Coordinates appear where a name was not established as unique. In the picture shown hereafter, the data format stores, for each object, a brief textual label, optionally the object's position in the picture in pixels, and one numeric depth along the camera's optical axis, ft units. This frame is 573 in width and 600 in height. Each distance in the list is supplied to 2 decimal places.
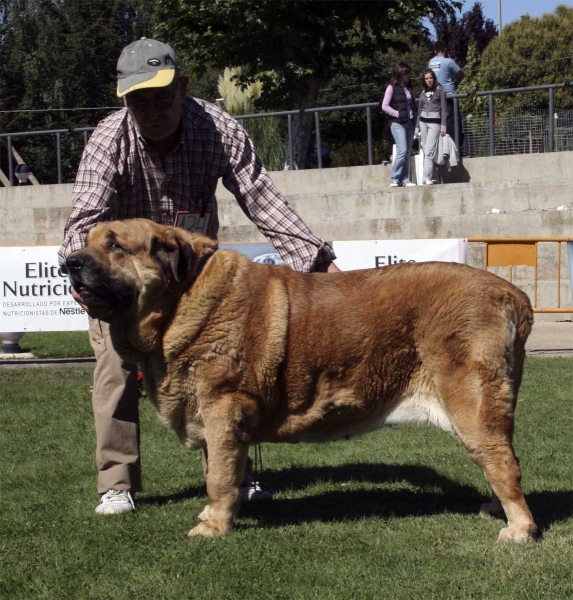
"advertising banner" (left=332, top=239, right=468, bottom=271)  34.99
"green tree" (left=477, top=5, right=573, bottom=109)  132.98
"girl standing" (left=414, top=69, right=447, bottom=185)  47.65
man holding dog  15.47
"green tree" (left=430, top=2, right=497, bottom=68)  155.33
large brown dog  14.01
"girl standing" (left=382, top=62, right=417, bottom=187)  48.24
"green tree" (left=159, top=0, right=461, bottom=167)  64.44
